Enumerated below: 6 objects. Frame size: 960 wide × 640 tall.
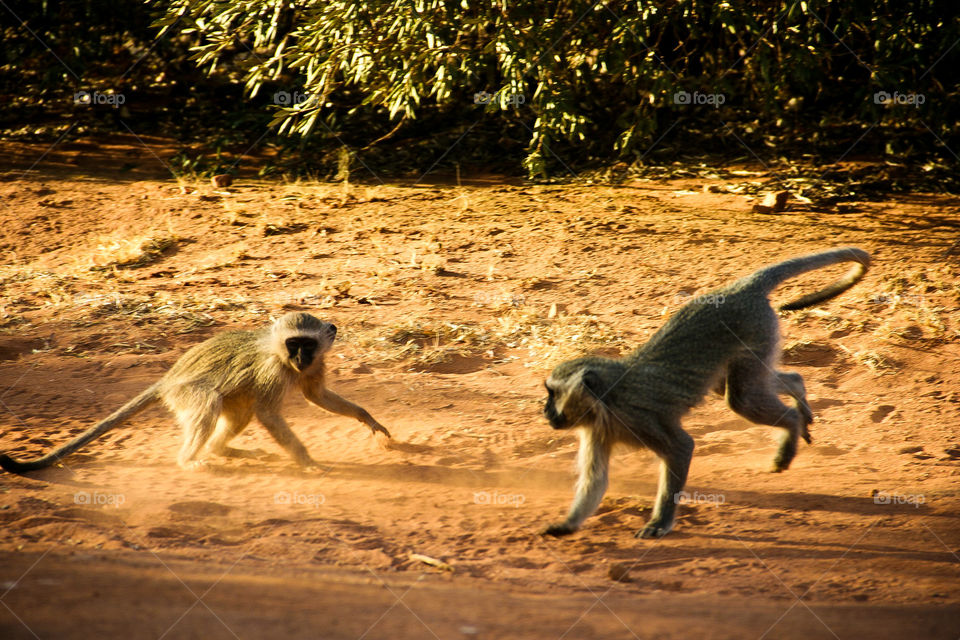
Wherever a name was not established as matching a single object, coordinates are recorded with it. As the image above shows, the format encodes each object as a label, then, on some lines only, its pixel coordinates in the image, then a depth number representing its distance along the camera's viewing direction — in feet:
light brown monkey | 35.27
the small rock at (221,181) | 70.13
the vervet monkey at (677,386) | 30.40
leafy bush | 55.01
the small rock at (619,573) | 27.30
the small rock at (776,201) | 61.36
